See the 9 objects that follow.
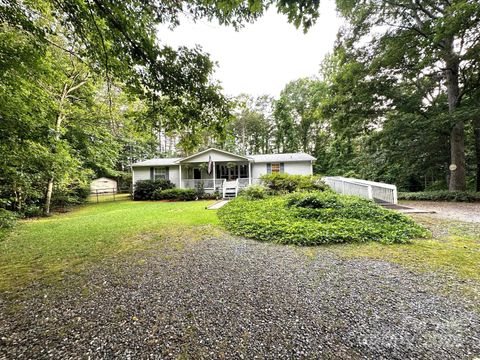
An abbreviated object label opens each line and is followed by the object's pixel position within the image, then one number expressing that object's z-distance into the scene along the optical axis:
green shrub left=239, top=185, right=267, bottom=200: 11.14
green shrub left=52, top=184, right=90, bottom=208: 11.71
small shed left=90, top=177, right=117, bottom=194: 24.28
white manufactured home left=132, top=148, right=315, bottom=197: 15.69
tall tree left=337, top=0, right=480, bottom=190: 8.80
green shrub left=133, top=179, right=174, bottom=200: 15.66
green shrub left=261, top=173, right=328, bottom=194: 11.98
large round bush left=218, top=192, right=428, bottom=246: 4.60
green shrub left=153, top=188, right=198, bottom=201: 14.52
